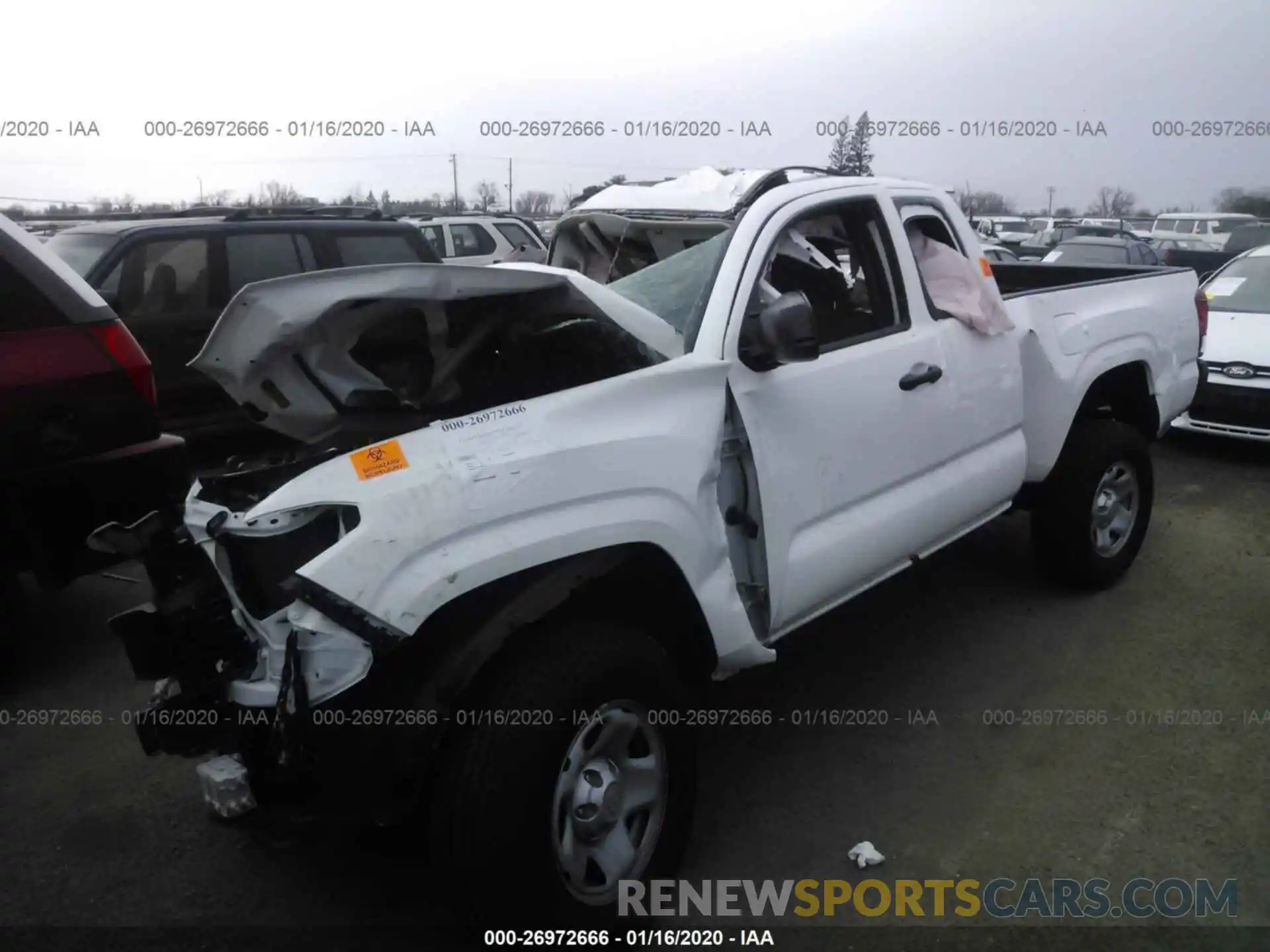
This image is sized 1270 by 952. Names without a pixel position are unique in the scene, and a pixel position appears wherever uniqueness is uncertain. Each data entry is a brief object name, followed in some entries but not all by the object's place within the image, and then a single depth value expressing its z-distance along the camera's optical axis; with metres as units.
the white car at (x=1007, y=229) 26.89
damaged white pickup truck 2.38
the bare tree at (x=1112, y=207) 41.43
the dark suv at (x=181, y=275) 6.92
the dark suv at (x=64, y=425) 3.68
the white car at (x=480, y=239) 13.61
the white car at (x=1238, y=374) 7.49
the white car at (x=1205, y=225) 24.22
